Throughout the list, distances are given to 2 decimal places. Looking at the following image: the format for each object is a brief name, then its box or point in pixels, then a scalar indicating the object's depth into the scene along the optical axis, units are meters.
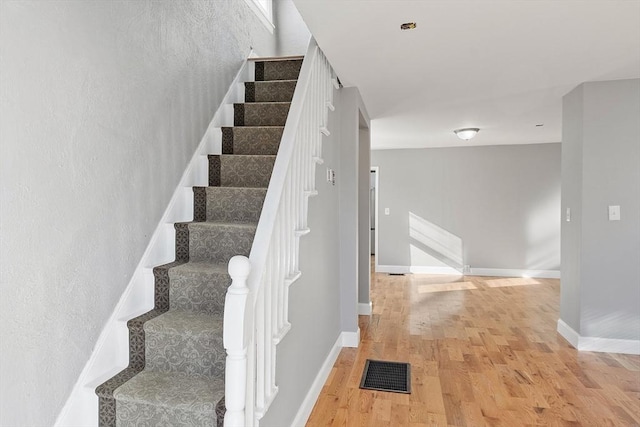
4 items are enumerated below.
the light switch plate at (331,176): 2.95
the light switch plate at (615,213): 3.25
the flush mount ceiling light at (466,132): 5.19
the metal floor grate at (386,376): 2.67
